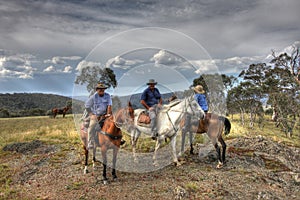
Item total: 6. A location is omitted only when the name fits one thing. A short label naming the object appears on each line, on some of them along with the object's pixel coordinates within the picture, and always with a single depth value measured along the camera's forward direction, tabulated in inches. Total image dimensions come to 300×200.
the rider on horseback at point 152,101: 343.6
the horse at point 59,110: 1797.0
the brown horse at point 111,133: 282.0
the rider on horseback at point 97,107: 298.0
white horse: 333.1
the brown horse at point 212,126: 364.2
